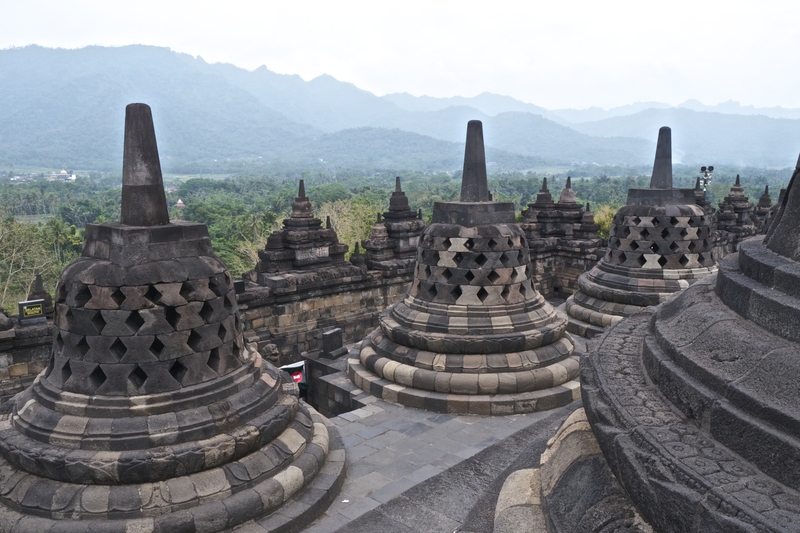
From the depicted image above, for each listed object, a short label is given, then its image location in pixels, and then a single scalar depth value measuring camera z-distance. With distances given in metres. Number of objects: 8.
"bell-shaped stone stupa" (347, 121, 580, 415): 7.58
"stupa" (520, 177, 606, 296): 19.42
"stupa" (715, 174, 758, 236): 26.49
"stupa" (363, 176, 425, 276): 16.45
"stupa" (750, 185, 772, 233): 29.63
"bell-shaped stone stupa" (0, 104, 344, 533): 4.39
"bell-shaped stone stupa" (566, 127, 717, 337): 10.29
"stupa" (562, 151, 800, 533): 2.05
